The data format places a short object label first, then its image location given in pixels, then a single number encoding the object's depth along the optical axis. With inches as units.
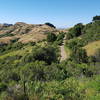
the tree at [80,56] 600.3
